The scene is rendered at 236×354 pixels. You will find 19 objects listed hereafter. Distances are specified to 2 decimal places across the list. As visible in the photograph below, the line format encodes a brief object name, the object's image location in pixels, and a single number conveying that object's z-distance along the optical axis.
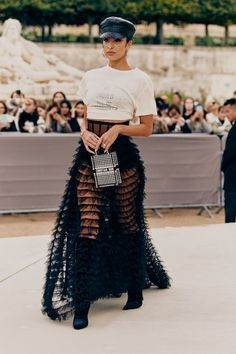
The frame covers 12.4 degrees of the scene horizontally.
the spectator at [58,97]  16.44
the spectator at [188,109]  16.83
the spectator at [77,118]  14.51
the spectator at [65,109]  14.96
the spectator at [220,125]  12.89
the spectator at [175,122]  14.80
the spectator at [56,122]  14.16
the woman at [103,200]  5.57
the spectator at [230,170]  10.20
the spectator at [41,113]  16.50
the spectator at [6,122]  14.71
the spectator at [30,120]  14.57
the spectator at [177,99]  20.11
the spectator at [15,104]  18.42
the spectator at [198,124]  15.16
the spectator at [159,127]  13.64
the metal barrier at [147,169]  11.74
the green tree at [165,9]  64.06
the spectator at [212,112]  16.73
